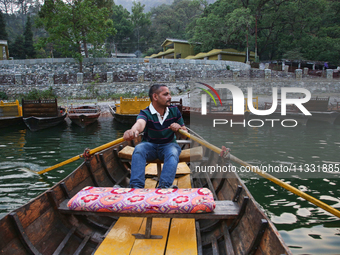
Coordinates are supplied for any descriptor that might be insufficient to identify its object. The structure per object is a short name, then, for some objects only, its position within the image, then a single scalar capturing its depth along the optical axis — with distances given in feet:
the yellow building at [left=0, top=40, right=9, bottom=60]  95.71
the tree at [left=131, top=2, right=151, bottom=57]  153.06
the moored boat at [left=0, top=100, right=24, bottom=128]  44.57
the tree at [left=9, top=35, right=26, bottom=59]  116.47
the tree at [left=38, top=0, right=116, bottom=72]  72.43
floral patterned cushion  7.79
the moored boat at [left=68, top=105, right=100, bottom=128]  43.55
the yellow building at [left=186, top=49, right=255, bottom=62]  104.68
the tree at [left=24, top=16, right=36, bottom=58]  120.14
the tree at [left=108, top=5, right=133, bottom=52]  151.12
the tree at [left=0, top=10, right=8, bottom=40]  115.03
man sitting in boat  10.32
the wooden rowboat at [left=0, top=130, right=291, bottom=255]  6.98
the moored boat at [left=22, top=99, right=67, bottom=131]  43.47
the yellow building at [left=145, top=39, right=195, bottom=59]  117.60
